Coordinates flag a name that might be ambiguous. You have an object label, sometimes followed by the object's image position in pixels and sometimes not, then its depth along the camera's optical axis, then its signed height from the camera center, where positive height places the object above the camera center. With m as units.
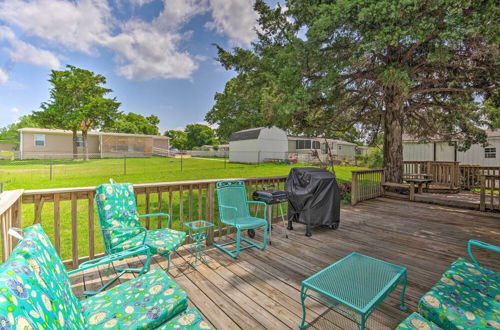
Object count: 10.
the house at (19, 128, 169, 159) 19.92 +1.99
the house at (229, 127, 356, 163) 20.09 +1.81
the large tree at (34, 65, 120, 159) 19.81 +5.38
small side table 3.00 -1.25
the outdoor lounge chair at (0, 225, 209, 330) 0.76 -0.67
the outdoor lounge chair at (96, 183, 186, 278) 2.48 -0.76
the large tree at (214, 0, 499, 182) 4.22 +2.47
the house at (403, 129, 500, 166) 11.13 +0.50
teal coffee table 1.64 -1.03
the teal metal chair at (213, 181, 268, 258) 3.30 -0.81
